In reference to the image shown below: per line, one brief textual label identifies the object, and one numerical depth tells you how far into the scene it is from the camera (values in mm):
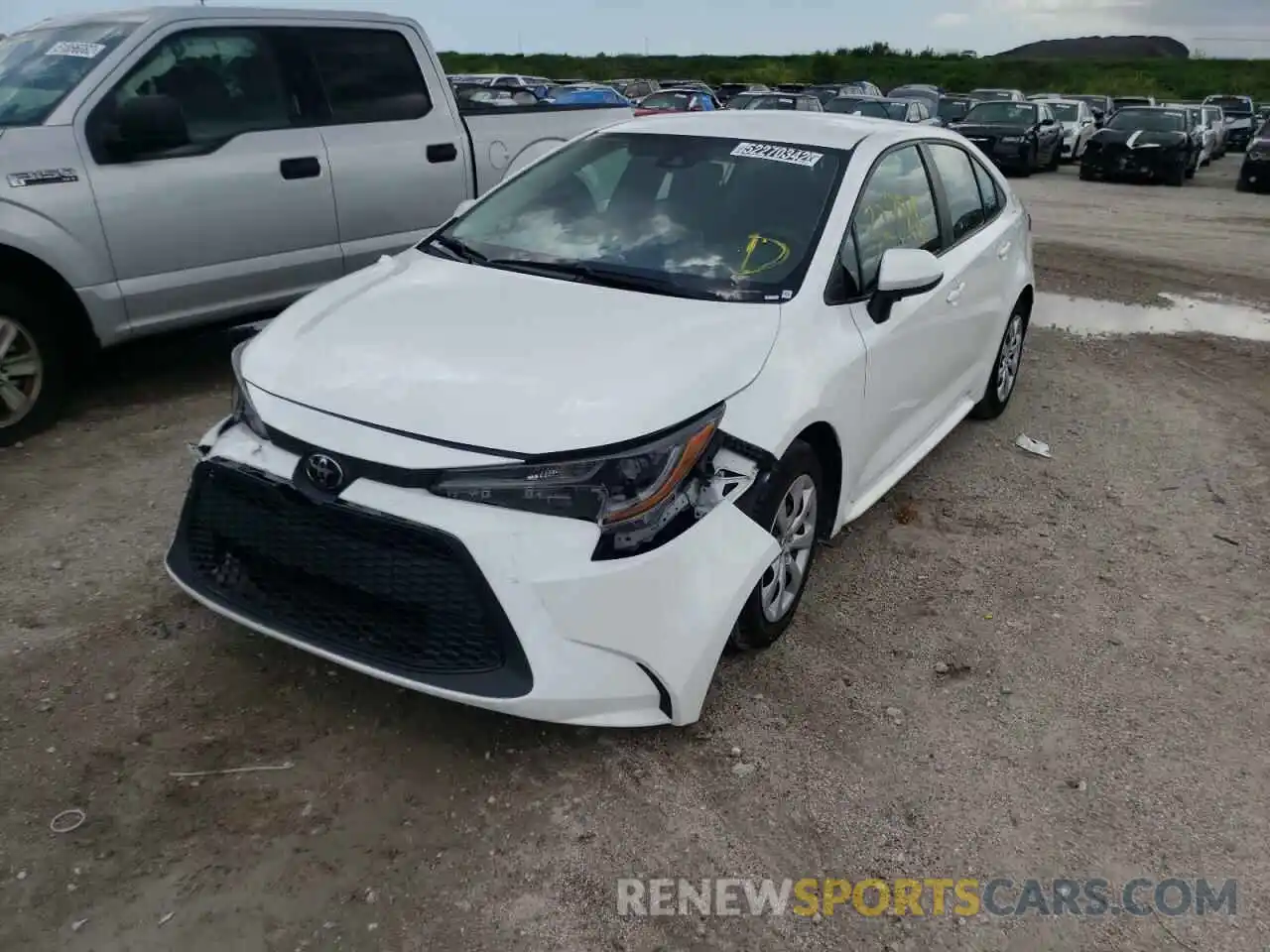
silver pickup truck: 4781
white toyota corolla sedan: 2613
